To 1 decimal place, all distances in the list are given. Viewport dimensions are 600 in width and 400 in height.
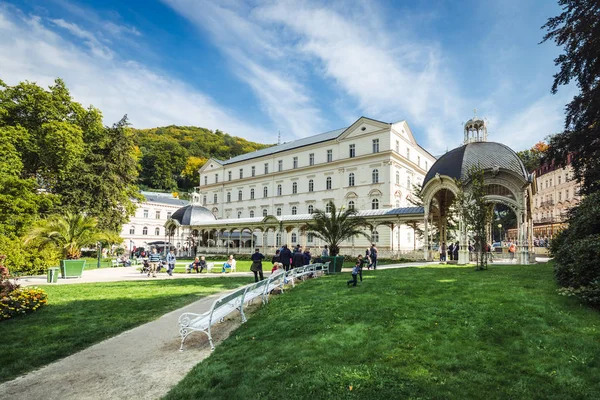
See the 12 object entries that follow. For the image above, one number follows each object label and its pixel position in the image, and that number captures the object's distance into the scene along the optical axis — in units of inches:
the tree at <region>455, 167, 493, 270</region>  600.7
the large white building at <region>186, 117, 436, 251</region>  1637.6
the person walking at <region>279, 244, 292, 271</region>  602.9
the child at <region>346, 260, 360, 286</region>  435.0
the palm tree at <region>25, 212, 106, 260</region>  898.7
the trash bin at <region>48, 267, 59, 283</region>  631.8
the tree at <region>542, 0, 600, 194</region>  581.9
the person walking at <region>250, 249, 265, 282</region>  553.6
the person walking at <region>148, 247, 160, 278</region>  765.9
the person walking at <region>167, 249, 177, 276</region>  810.5
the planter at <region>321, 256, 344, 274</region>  689.6
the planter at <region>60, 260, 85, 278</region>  719.1
